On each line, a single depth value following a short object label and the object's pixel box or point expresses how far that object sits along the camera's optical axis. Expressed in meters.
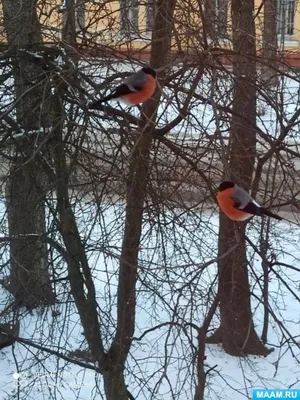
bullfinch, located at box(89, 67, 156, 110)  3.46
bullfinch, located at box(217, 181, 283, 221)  3.28
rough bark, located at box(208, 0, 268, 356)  4.11
